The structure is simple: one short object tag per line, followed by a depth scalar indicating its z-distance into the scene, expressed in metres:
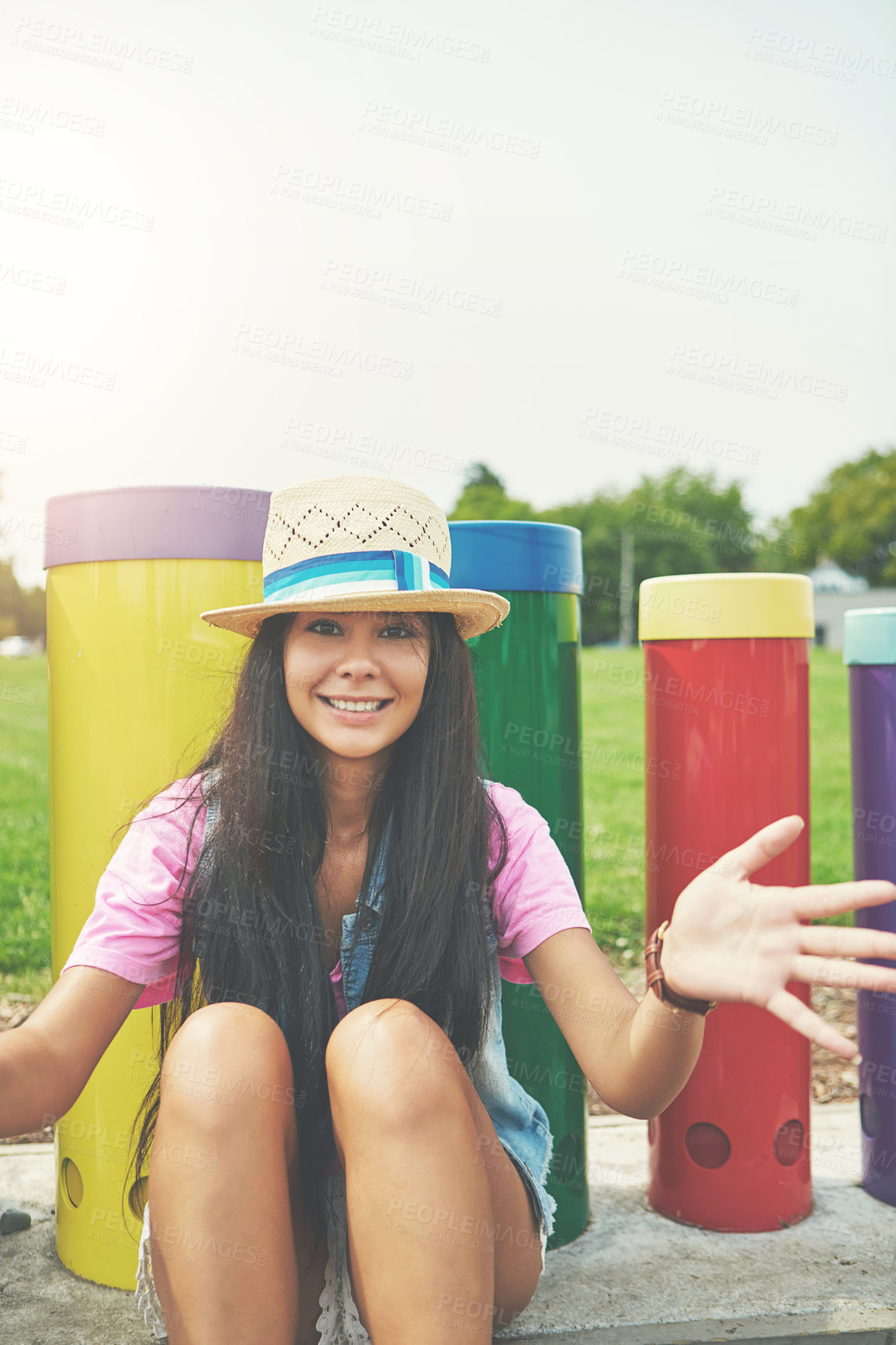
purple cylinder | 2.57
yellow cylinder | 2.29
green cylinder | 2.45
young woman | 1.53
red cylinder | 2.50
